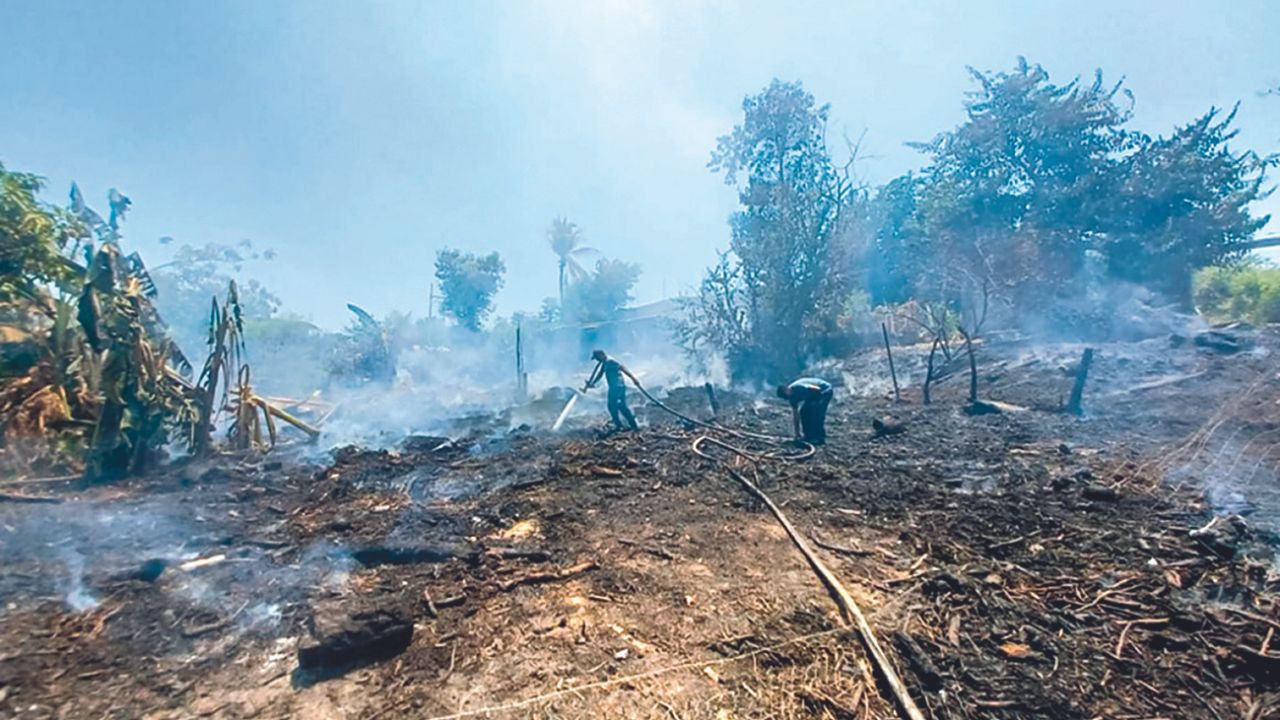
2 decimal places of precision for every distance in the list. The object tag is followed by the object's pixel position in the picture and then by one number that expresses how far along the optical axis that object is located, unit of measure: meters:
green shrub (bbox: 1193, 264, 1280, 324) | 18.48
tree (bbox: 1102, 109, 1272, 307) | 19.72
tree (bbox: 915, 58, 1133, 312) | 20.75
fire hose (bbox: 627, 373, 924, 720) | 2.67
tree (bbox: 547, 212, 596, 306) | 47.91
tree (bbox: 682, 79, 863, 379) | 21.20
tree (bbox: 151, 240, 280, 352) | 41.09
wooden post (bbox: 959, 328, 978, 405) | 11.54
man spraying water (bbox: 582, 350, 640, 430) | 10.46
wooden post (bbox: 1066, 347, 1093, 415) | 10.58
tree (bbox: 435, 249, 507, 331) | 40.03
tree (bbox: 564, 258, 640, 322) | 43.00
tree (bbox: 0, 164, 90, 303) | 8.15
